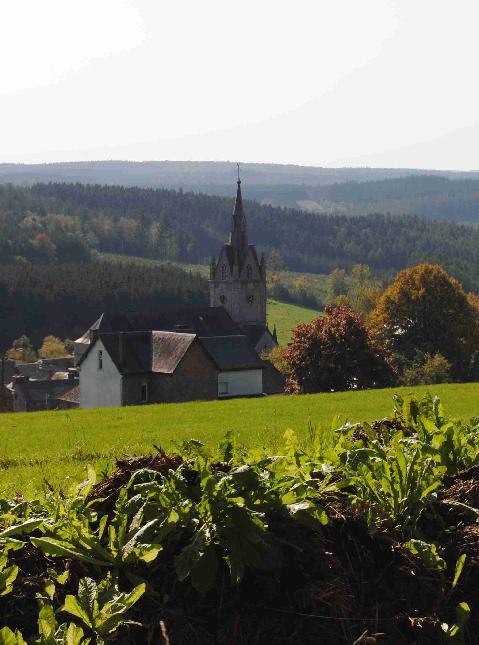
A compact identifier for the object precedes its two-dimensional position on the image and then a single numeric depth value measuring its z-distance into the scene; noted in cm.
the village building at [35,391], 9720
